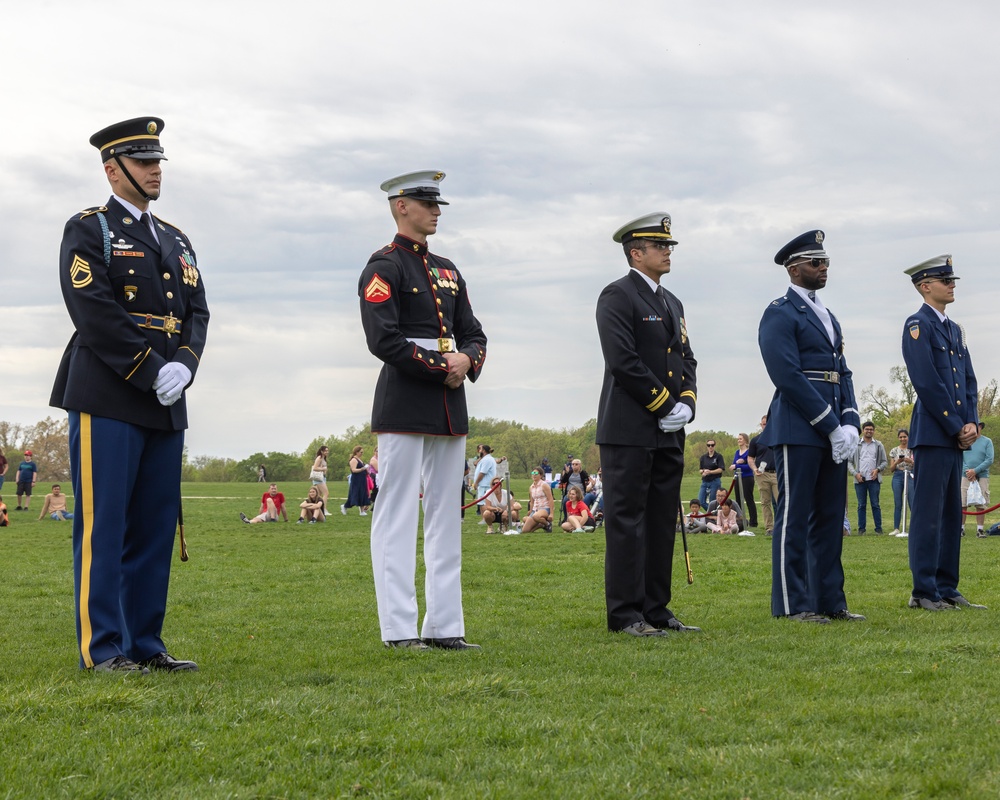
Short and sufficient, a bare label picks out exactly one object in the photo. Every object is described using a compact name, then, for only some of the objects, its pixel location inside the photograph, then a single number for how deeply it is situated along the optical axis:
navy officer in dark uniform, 7.39
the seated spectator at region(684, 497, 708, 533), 22.27
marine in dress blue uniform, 6.80
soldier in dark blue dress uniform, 5.70
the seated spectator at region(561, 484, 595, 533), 23.67
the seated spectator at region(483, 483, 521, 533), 23.33
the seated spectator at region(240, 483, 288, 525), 27.97
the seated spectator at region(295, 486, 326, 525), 27.45
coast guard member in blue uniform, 8.53
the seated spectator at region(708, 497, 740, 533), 21.69
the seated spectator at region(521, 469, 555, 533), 23.22
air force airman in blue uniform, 7.82
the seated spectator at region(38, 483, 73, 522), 28.23
